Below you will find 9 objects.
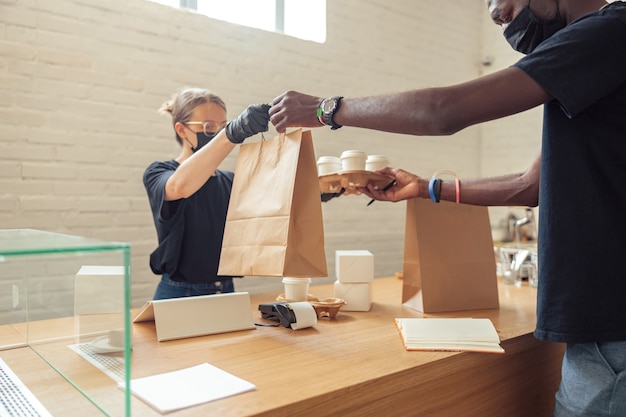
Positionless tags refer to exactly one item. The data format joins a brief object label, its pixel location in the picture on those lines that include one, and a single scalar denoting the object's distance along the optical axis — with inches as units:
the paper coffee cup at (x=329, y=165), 67.8
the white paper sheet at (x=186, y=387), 32.7
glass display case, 25.8
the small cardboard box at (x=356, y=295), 64.0
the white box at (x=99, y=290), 26.3
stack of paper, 47.2
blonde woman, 67.1
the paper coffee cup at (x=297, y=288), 65.7
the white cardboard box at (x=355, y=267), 64.4
